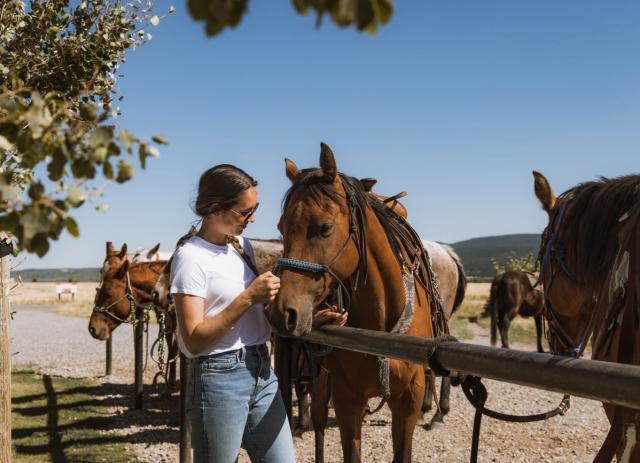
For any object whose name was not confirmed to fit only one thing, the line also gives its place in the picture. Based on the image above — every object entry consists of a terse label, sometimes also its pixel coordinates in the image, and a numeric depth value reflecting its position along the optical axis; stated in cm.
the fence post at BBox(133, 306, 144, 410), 843
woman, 255
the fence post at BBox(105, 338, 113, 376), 1148
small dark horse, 1469
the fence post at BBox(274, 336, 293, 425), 343
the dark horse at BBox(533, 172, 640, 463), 205
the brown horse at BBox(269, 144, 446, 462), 307
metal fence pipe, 155
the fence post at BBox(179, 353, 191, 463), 411
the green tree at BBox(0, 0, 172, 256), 103
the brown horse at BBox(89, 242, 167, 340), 869
